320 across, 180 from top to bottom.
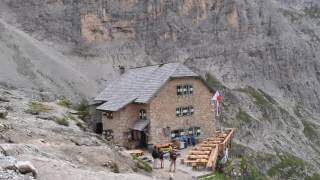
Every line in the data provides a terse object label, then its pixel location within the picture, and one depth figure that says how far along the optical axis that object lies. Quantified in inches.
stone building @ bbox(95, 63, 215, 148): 1995.6
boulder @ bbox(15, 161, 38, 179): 798.5
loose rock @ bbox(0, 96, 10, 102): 2015.0
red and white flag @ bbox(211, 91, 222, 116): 2003.0
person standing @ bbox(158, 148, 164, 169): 1451.2
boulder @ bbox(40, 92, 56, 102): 2774.4
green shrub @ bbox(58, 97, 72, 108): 2353.0
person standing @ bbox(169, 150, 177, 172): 1409.2
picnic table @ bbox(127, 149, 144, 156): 1674.3
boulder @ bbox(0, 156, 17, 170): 779.7
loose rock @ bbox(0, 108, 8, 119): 1396.2
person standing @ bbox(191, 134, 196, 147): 1996.7
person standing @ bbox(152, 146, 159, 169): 1449.3
